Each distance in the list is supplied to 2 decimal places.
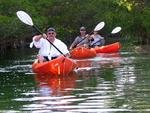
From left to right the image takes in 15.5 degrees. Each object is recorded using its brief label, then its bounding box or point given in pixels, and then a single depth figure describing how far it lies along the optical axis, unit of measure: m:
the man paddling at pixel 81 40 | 26.80
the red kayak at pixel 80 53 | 26.05
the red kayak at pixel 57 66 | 16.36
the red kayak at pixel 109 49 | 29.71
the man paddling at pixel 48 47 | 17.20
